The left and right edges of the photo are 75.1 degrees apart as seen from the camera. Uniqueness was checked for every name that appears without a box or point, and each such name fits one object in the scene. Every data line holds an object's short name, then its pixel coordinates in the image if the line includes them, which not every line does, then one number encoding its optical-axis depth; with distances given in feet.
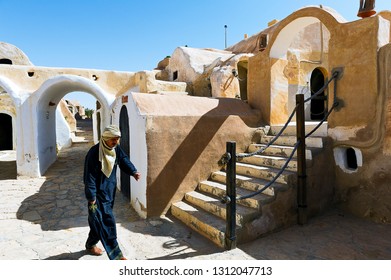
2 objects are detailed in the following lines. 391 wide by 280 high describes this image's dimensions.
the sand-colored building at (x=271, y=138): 12.84
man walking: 10.01
